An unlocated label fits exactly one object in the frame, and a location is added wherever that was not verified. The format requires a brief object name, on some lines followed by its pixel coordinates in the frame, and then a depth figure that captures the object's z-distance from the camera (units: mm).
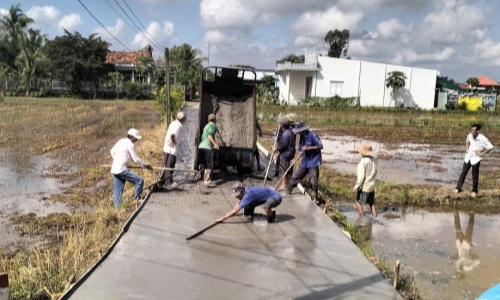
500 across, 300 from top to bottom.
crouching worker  6247
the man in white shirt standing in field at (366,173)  7512
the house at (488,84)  65325
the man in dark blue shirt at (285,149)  8727
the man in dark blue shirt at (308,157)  7977
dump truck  9586
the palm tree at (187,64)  46062
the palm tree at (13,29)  47688
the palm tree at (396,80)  36156
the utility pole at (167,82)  13539
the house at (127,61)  55034
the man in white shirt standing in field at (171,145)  8443
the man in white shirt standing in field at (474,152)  9539
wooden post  4461
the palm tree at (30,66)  43125
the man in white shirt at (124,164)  7570
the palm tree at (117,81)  47094
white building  36969
